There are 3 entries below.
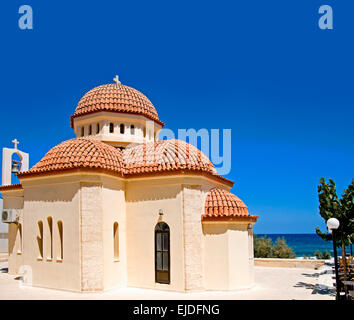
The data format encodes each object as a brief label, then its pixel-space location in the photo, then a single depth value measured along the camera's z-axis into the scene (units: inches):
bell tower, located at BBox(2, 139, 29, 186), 850.8
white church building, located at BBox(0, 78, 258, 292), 592.7
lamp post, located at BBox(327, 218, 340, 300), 467.8
